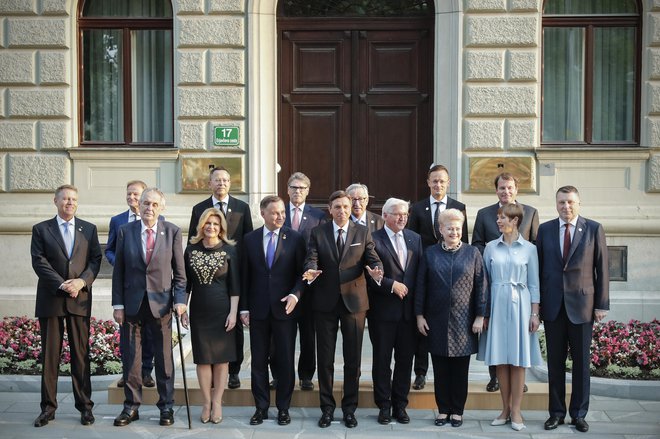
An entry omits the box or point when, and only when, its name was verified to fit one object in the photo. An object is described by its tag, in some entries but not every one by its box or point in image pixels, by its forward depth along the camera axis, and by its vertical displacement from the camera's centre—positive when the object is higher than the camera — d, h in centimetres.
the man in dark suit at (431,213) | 948 -34
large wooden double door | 1333 +97
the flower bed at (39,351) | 1031 -183
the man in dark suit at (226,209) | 971 -31
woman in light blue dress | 862 -112
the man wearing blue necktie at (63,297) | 886 -106
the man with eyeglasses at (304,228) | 931 -48
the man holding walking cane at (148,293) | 877 -101
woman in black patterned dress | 877 -110
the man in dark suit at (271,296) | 884 -104
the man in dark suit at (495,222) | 923 -42
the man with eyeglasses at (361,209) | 916 -29
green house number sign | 1297 +52
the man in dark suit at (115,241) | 956 -62
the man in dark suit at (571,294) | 863 -100
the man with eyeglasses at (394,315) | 880 -120
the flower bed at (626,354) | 1000 -178
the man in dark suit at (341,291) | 873 -99
